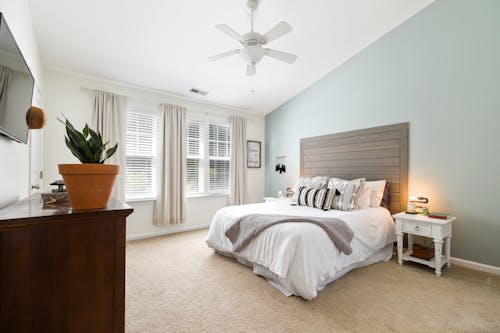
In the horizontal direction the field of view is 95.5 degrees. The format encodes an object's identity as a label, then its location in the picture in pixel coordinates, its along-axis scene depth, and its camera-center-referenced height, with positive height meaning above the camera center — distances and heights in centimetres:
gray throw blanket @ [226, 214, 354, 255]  223 -67
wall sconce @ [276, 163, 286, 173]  503 -5
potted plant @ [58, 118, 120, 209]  98 -5
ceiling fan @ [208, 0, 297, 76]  213 +126
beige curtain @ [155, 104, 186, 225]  393 -4
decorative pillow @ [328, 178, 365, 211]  301 -38
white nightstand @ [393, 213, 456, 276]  248 -74
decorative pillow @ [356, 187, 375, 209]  307 -44
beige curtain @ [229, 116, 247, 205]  486 +5
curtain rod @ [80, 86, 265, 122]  338 +111
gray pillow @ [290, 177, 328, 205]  354 -28
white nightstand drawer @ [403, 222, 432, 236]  256 -71
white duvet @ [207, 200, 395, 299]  201 -84
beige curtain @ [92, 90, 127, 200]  339 +64
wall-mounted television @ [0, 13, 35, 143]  108 +41
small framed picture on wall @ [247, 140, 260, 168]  528 +28
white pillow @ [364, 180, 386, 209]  317 -34
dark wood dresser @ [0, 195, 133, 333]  83 -42
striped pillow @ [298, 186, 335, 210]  310 -44
